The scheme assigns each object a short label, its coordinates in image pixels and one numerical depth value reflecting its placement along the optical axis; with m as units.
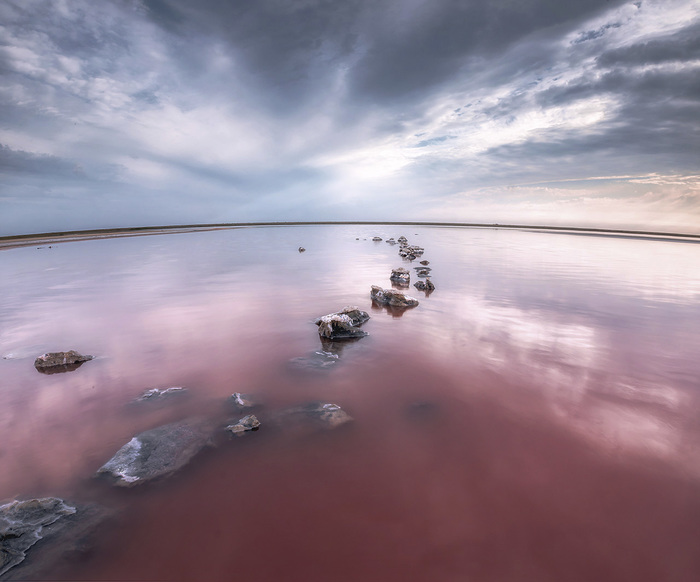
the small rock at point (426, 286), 14.47
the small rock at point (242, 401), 5.24
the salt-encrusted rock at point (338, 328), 8.51
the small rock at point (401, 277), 16.28
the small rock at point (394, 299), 11.66
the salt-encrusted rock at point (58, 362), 6.70
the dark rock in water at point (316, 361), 6.79
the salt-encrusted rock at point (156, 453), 3.85
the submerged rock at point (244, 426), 4.60
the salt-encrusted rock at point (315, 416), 4.83
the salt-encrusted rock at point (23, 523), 2.85
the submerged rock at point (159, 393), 5.52
